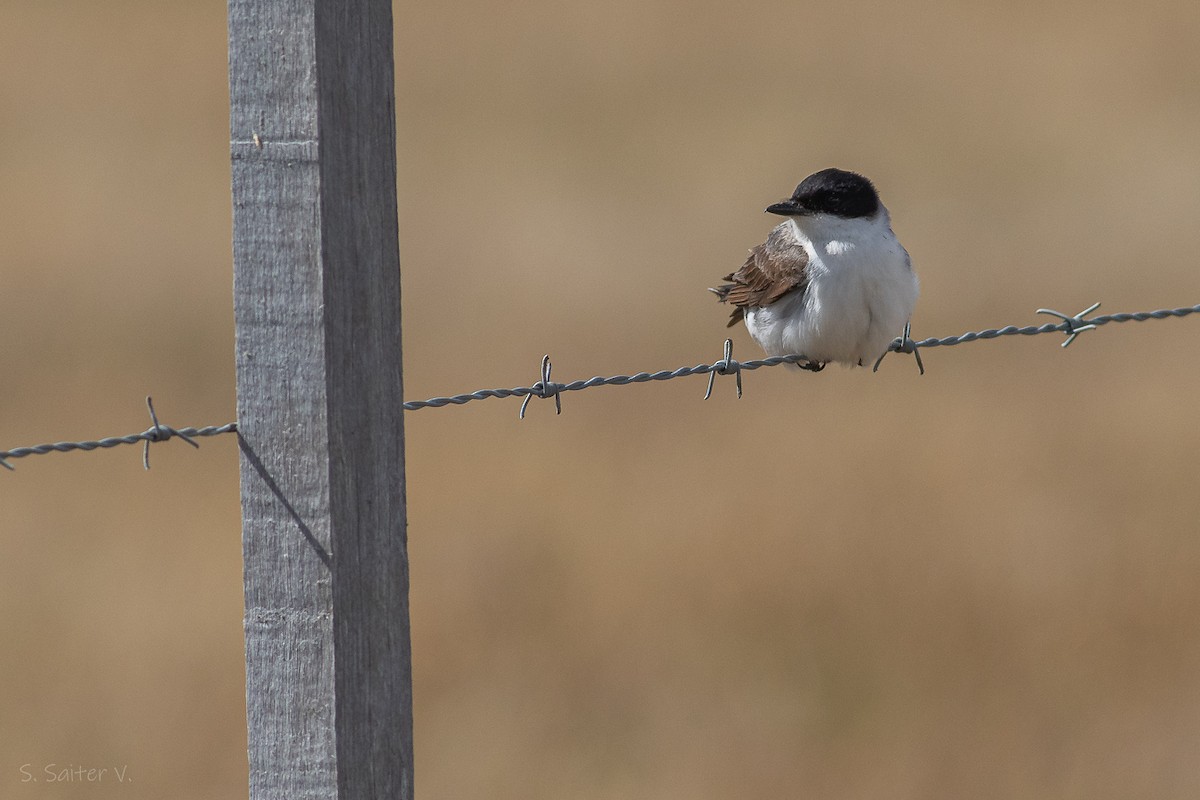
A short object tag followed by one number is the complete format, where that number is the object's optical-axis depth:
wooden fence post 5.68
